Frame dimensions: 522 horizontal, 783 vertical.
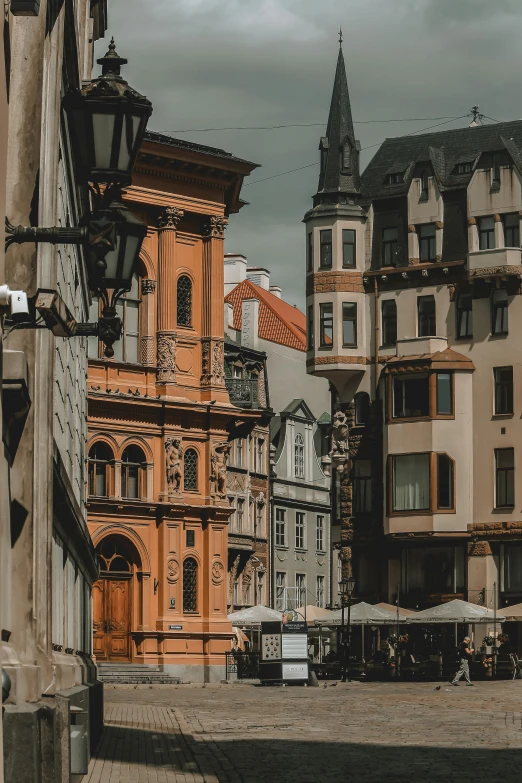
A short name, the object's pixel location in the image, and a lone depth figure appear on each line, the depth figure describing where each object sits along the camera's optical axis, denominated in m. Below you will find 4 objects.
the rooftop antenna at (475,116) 75.88
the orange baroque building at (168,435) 56.69
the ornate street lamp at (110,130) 12.57
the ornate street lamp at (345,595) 54.78
